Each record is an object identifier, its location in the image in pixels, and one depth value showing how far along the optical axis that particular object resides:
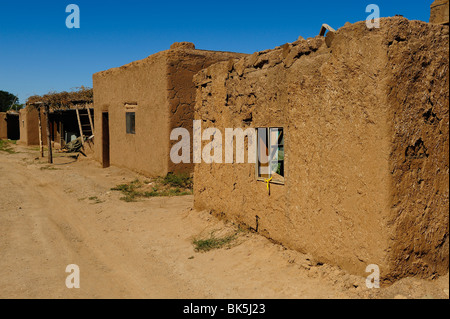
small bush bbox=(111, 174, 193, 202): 9.12
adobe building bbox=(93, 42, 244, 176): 9.66
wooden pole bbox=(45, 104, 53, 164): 15.23
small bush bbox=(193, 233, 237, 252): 5.41
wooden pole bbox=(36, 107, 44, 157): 17.20
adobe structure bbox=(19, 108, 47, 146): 22.11
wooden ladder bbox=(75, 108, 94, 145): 20.95
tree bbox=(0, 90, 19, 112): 56.25
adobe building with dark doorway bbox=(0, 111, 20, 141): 28.17
